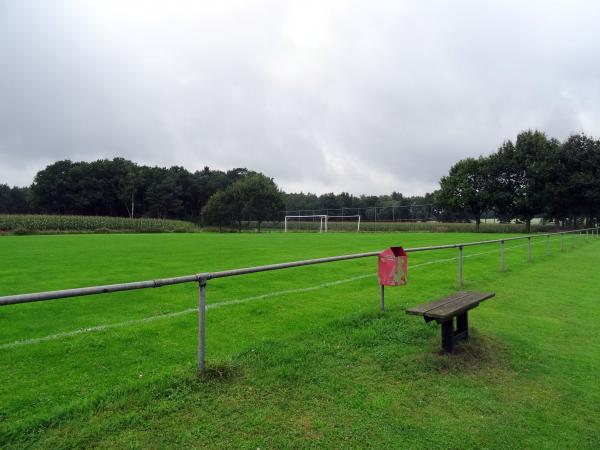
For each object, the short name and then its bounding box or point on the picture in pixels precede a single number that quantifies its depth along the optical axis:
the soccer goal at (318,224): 62.66
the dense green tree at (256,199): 65.06
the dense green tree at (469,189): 50.25
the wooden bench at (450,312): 4.42
